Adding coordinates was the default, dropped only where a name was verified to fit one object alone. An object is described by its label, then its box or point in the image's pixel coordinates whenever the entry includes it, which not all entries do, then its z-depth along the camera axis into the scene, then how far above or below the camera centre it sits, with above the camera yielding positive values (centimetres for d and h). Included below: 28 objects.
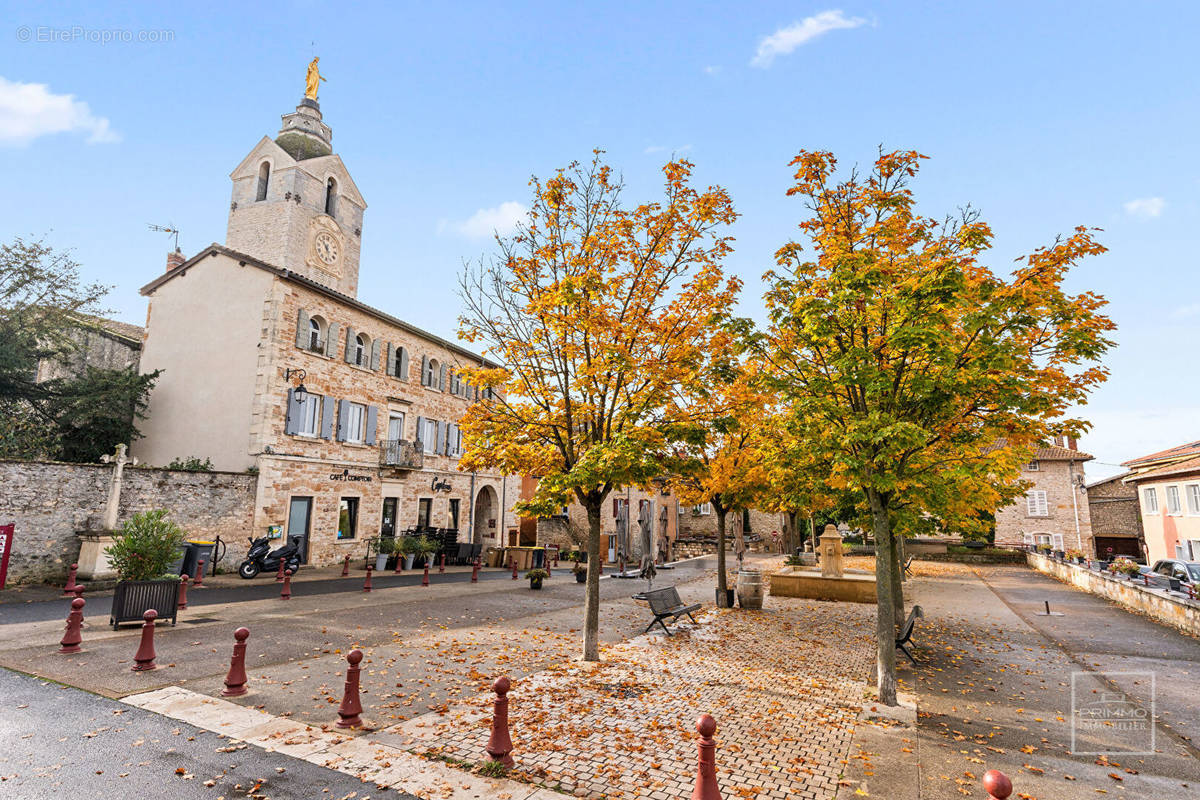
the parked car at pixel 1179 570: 1792 -207
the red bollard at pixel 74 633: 838 -200
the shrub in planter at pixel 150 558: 1009 -125
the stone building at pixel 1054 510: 3791 -17
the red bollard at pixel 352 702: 611 -215
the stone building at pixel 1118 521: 3900 -91
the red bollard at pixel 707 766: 443 -202
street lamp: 1973 +389
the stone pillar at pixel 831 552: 1842 -155
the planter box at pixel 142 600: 973 -180
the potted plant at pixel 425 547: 2236 -184
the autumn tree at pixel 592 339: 951 +276
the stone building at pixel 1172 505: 2520 +17
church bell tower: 2927 +1506
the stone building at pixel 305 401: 1947 +360
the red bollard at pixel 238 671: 688 -207
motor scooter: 1745 -186
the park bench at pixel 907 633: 962 -213
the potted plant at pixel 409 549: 2214 -191
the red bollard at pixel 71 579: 1248 -185
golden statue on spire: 3594 +2592
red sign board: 1341 -128
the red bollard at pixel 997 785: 336 -161
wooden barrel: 1509 -227
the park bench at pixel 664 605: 1186 -217
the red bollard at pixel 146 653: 765 -208
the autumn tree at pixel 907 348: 730 +211
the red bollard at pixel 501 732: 533 -216
